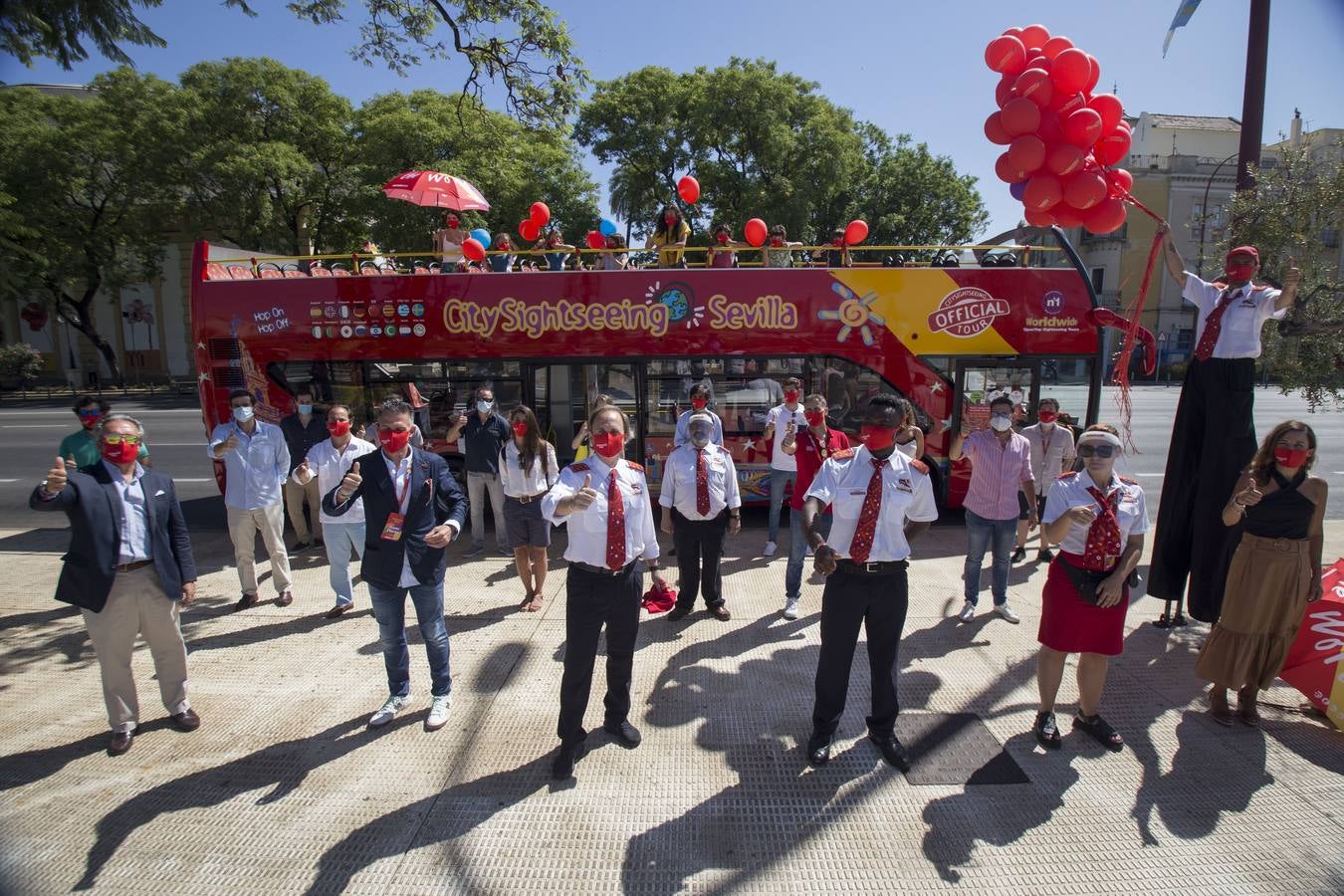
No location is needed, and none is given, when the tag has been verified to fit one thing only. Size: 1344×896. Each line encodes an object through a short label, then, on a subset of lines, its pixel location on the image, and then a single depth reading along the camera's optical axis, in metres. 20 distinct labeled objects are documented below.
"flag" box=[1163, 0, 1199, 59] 5.88
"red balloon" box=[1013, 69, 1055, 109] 4.71
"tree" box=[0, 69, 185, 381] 23.78
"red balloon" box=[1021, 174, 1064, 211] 4.95
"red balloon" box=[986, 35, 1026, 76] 4.96
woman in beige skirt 4.05
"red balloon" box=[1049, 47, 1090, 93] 4.75
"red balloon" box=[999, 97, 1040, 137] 4.73
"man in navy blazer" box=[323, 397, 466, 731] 4.05
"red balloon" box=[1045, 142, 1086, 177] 4.78
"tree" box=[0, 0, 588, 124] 4.88
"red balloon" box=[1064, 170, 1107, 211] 4.86
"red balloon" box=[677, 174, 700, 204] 8.68
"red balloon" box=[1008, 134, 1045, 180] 4.83
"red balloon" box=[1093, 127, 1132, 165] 5.05
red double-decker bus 7.97
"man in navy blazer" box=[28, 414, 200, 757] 3.83
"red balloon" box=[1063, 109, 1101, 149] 4.69
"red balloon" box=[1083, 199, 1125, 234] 5.10
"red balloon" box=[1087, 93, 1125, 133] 4.96
